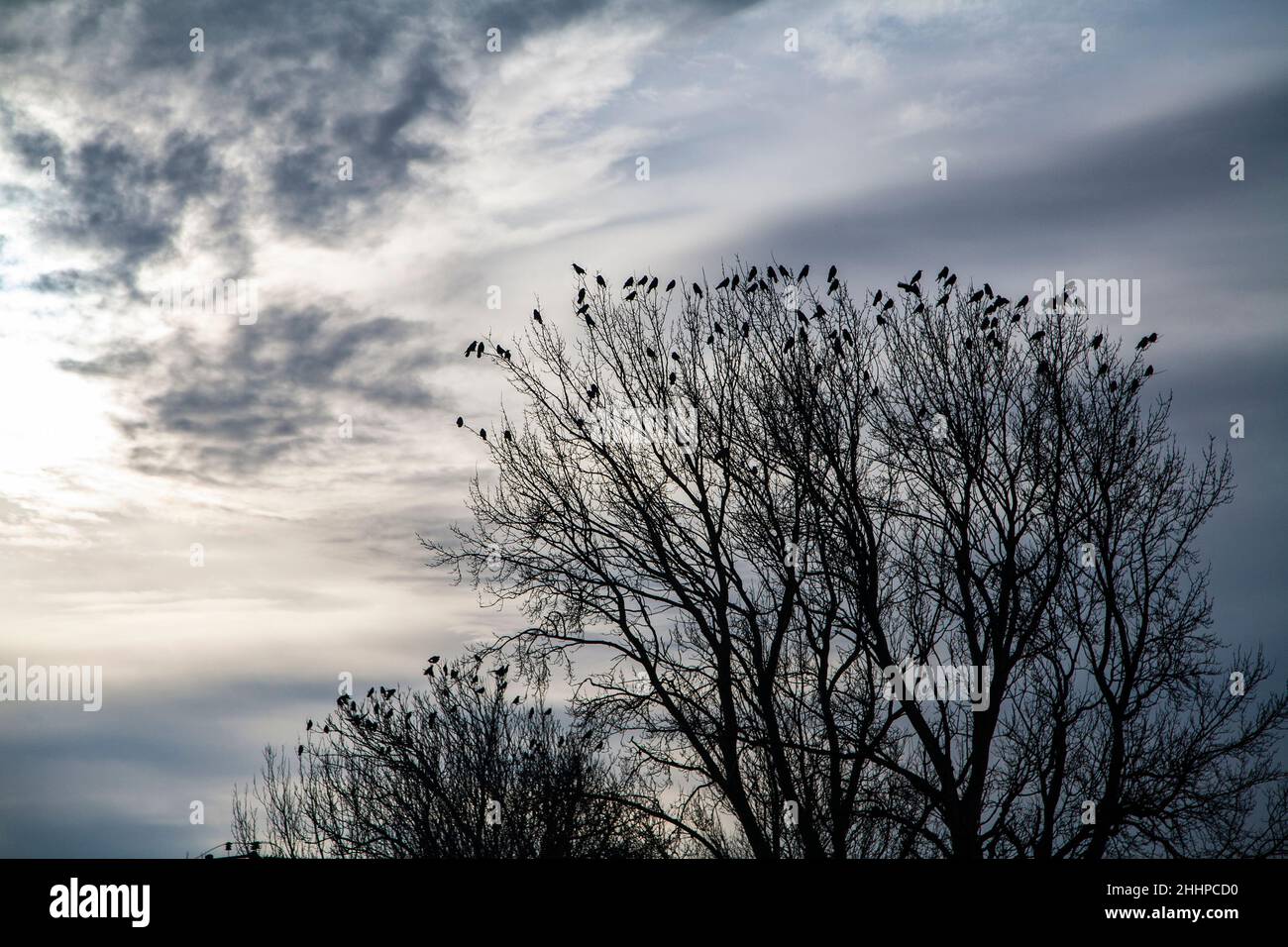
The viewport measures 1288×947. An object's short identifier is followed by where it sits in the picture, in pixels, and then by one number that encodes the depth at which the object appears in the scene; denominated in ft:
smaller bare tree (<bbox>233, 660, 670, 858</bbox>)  67.72
